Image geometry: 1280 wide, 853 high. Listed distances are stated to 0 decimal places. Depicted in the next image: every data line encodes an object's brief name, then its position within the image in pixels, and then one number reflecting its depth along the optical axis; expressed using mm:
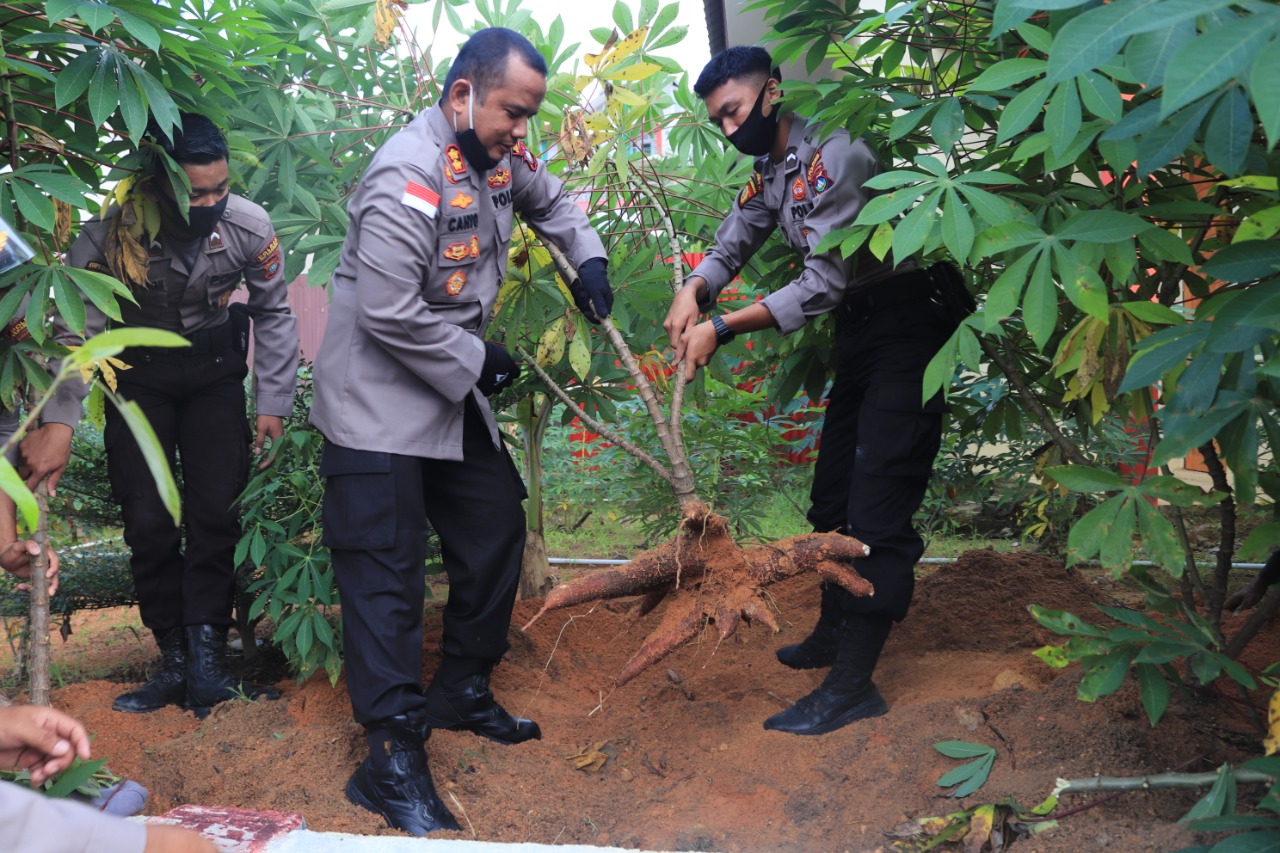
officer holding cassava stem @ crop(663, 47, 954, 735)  2697
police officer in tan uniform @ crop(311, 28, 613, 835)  2467
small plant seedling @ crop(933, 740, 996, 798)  2221
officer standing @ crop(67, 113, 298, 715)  3115
